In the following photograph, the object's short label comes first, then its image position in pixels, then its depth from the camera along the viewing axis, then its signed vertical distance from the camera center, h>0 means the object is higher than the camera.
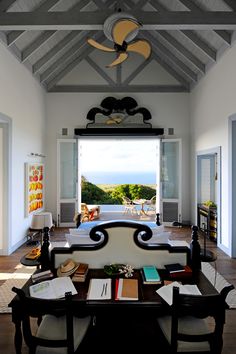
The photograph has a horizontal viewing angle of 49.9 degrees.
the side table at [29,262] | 3.04 -1.03
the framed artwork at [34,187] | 5.68 -0.23
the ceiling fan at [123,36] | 2.96 +1.85
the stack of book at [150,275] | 1.94 -0.78
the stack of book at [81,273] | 1.98 -0.77
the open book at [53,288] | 1.72 -0.79
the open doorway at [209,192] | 5.23 -0.35
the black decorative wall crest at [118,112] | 7.25 +1.87
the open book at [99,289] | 1.71 -0.80
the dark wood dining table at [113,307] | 1.58 -0.83
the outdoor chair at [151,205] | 9.74 -1.08
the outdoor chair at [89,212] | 7.66 -1.07
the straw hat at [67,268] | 2.05 -0.75
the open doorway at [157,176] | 7.25 +0.04
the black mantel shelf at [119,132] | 7.17 +1.30
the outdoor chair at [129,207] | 9.59 -1.12
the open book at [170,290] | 1.72 -0.80
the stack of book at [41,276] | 1.96 -0.78
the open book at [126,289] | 1.72 -0.80
